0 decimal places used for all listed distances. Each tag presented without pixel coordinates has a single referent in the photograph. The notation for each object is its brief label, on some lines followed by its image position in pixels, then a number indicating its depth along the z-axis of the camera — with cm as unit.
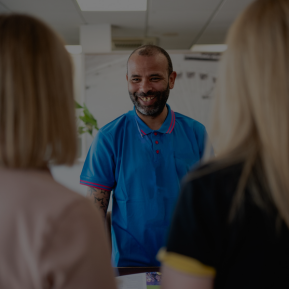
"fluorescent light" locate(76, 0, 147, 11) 317
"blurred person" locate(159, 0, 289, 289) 49
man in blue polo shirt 138
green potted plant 339
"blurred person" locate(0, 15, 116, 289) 47
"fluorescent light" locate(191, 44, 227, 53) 482
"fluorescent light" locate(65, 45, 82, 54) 471
